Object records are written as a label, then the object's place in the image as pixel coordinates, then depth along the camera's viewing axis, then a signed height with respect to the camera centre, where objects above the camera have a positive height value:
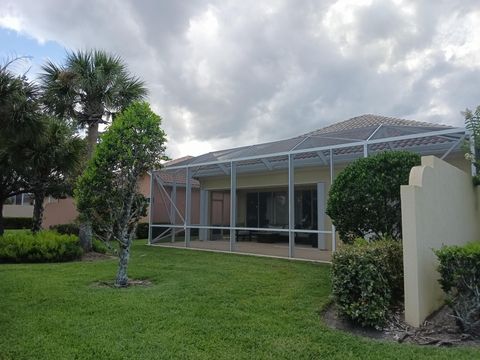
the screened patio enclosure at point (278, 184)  10.77 +1.68
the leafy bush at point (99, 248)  13.09 -0.89
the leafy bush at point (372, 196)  6.62 +0.49
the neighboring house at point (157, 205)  17.98 +0.95
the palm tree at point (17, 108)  8.71 +2.64
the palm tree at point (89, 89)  12.62 +4.47
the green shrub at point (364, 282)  4.94 -0.78
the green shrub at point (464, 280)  4.70 -0.69
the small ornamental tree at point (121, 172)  7.39 +0.99
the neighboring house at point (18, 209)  31.22 +1.01
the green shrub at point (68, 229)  18.23 -0.35
